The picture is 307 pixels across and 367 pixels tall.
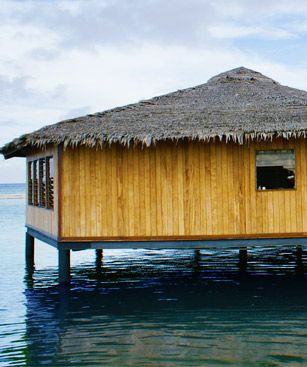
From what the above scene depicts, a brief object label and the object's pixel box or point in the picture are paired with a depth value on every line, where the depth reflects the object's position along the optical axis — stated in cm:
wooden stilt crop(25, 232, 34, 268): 2077
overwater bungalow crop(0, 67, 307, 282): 1420
